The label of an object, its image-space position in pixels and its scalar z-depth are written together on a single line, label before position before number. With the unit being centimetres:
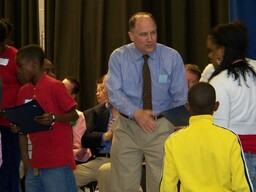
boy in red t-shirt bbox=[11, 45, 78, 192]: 595
